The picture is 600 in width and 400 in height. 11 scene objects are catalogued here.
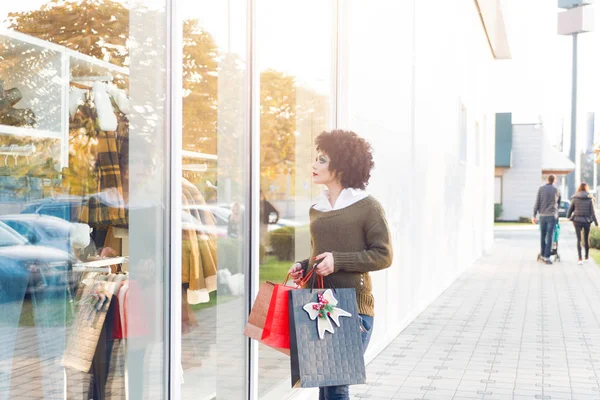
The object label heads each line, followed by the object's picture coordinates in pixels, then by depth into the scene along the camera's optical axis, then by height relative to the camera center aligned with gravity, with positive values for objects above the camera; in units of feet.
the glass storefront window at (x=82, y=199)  8.45 -0.29
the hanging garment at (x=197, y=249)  11.66 -1.14
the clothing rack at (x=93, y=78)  9.40 +1.16
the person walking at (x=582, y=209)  53.06 -2.17
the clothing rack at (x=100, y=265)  9.61 -1.12
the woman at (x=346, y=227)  11.53 -0.77
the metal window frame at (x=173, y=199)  11.00 -0.34
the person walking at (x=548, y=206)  52.13 -1.93
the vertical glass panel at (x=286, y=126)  15.26 +1.08
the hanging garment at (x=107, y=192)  9.70 -0.22
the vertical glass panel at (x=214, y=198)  11.76 -0.37
